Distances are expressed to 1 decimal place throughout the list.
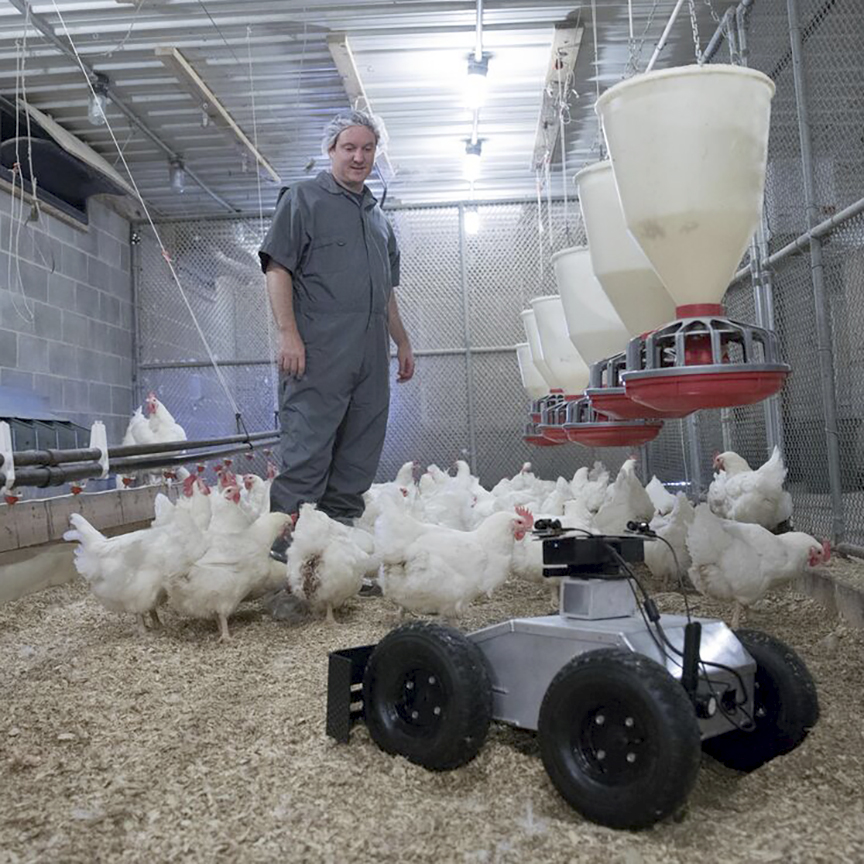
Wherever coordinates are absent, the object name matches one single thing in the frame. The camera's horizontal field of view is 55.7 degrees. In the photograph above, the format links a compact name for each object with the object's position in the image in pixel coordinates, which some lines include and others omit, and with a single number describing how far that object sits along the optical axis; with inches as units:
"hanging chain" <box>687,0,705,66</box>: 73.4
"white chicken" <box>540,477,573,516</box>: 177.6
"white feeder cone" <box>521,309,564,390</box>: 155.1
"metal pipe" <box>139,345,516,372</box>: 286.0
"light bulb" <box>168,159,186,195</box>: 273.9
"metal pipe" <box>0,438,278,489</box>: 115.0
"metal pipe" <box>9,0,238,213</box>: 186.4
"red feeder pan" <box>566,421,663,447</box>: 105.7
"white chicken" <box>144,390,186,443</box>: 255.6
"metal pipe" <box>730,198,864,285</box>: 116.0
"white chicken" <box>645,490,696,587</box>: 128.9
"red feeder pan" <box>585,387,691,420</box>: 85.7
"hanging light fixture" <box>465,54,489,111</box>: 201.0
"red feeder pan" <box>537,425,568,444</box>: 133.3
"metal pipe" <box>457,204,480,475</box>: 278.7
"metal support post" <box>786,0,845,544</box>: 127.9
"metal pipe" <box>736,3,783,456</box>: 153.9
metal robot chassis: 51.5
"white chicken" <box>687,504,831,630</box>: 105.8
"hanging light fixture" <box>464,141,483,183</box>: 260.2
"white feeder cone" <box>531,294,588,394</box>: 133.0
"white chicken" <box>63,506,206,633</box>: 112.3
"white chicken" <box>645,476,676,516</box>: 165.6
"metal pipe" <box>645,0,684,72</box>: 108.5
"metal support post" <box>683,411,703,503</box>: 202.7
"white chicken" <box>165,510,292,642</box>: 112.3
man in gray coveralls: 130.3
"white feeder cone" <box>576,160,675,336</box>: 89.4
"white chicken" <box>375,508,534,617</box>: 109.0
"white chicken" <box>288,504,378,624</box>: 116.5
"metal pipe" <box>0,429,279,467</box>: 116.8
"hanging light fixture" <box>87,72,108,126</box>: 213.5
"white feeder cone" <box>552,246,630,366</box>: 107.7
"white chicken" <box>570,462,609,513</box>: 193.2
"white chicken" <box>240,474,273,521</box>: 173.5
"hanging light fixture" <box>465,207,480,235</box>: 292.5
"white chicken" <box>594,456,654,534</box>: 147.6
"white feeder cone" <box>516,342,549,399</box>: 178.9
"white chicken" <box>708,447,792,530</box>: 150.3
